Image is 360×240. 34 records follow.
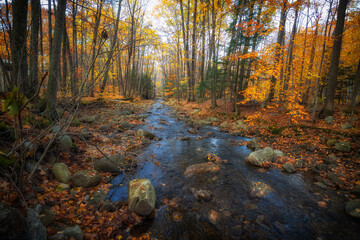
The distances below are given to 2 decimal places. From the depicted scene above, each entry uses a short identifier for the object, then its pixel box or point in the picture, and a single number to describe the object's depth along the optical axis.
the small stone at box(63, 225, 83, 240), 2.45
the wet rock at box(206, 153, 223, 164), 6.42
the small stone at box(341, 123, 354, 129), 7.52
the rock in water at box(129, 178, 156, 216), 3.48
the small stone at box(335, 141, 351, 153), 6.42
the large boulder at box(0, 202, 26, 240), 1.60
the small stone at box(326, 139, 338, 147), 6.90
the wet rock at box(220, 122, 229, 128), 11.45
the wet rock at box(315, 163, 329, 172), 5.60
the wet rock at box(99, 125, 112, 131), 8.63
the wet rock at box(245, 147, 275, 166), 6.15
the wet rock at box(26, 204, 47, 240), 1.96
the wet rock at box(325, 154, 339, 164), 6.03
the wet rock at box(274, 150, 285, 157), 6.59
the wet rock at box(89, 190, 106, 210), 3.53
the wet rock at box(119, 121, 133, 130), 9.76
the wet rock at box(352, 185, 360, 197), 4.33
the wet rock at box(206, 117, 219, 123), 12.81
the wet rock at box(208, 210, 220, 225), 3.56
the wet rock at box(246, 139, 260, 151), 7.59
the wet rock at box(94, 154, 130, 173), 4.95
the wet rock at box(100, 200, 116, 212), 3.46
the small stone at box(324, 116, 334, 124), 8.56
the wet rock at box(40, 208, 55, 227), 2.56
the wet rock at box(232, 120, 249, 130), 10.58
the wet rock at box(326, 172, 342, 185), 4.89
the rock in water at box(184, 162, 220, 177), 5.41
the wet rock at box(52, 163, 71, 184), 3.92
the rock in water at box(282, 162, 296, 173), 5.64
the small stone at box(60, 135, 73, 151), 5.01
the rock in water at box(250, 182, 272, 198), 4.46
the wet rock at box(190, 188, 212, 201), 4.25
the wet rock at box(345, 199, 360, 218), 3.64
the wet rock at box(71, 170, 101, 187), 4.02
